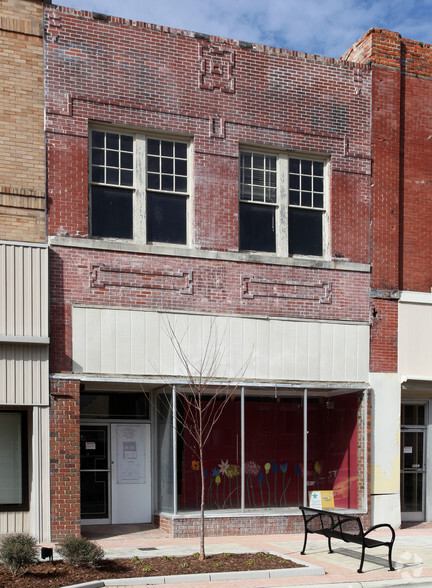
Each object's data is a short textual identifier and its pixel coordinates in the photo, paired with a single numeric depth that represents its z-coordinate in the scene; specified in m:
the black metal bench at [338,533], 11.01
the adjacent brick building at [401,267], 15.68
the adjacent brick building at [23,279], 12.78
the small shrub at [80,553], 10.22
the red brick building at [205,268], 13.72
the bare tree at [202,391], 14.16
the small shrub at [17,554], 9.75
